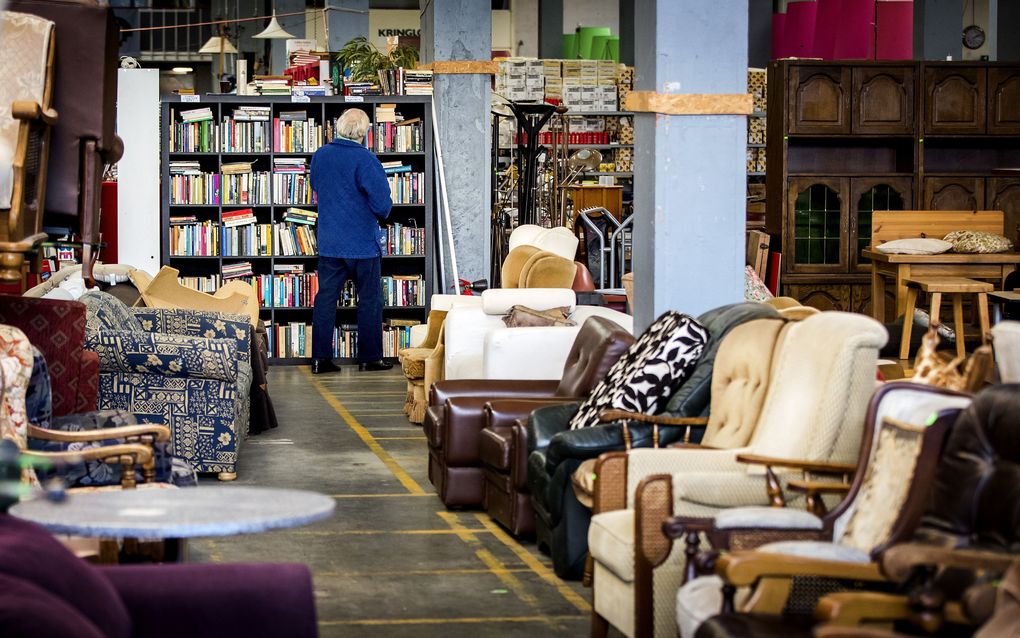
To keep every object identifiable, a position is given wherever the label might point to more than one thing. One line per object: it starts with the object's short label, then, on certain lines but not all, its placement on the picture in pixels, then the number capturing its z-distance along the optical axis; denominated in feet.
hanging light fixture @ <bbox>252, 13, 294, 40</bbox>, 54.80
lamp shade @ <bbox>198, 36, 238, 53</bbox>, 63.77
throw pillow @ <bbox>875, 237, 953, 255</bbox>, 35.60
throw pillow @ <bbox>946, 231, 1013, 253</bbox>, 35.96
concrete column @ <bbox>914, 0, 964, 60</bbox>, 46.44
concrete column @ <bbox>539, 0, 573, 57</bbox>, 71.77
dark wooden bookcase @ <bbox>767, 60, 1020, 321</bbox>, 39.58
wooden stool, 33.30
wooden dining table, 35.29
